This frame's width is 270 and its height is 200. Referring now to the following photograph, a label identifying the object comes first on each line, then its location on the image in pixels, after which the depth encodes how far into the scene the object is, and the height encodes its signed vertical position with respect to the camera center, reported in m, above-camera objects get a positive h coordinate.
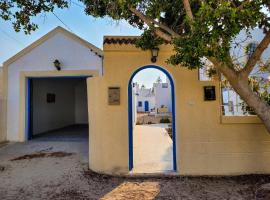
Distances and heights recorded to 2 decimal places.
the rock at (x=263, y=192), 5.10 -1.88
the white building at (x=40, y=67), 11.88 +2.22
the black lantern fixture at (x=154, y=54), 6.52 +1.52
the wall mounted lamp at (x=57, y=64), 11.69 +2.30
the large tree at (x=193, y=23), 4.05 +1.65
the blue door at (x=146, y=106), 55.72 +0.82
